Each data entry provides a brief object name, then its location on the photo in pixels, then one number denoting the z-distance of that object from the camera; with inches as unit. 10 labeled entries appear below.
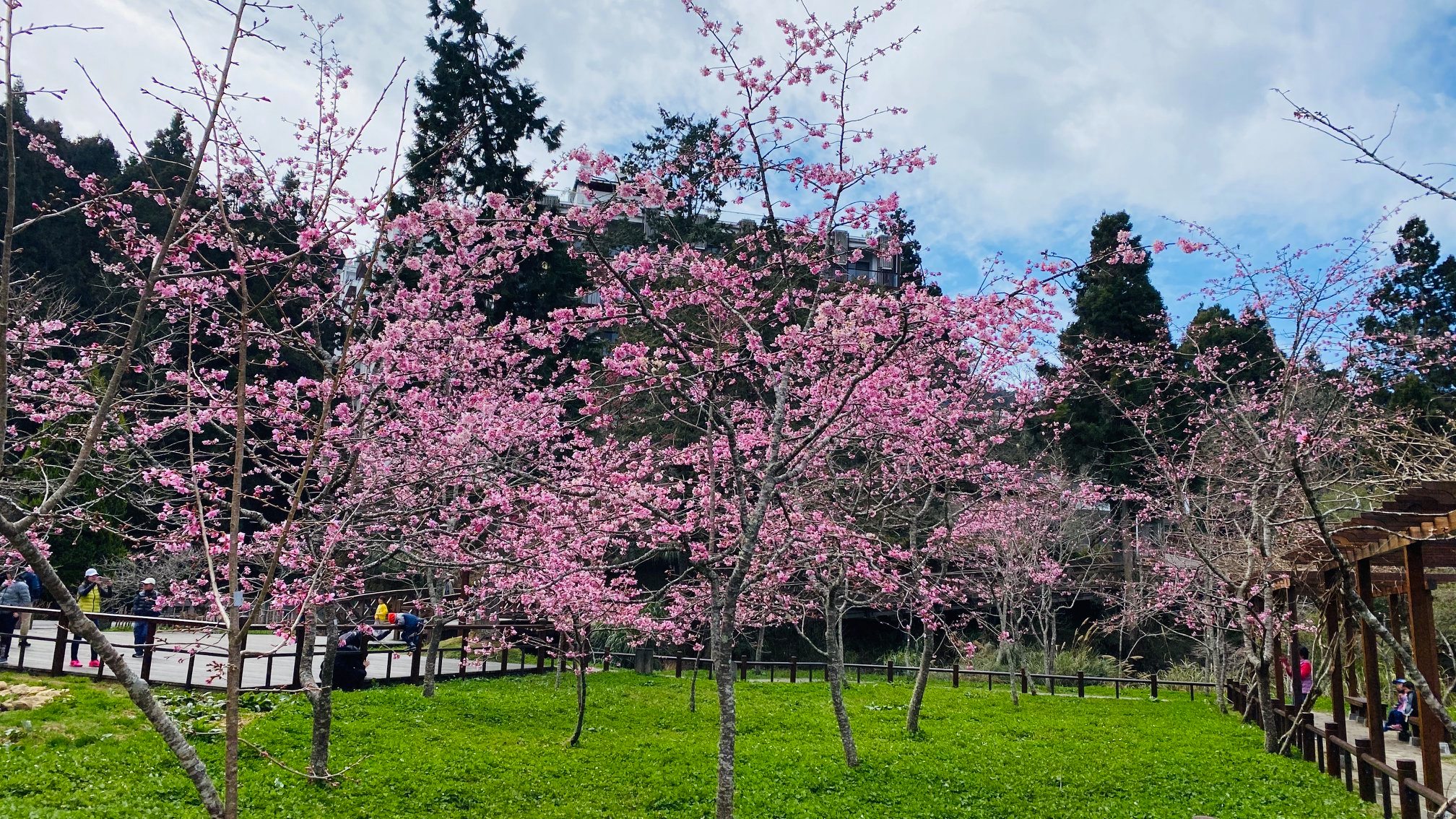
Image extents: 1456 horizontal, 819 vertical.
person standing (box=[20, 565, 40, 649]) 495.2
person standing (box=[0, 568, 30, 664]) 474.3
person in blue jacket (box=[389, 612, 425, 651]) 601.0
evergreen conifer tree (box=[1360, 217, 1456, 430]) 461.7
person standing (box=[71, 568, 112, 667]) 577.3
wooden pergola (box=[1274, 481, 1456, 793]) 267.9
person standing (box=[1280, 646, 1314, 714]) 502.9
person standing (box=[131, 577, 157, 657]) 522.3
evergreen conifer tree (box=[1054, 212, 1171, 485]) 1155.3
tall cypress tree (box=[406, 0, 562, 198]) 935.7
